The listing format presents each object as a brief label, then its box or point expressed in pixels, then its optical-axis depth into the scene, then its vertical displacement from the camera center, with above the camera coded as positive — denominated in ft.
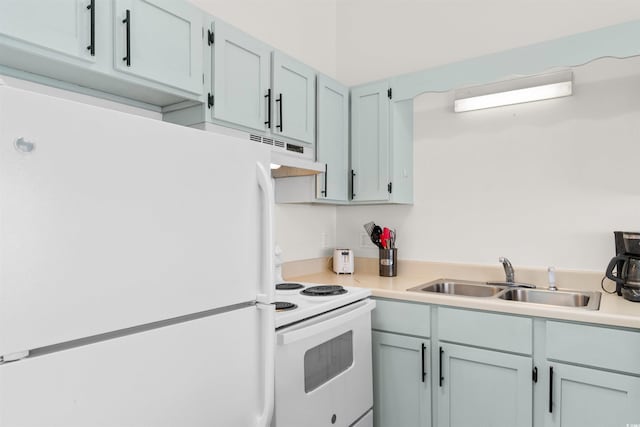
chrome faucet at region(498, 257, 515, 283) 7.61 -0.98
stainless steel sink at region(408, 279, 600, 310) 6.88 -1.37
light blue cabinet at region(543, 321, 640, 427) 5.21 -2.10
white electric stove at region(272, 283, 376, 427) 5.02 -1.95
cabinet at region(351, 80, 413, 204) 8.39 +1.47
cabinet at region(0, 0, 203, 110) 4.05 +1.86
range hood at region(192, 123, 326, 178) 6.05 +1.09
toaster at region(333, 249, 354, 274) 9.11 -1.02
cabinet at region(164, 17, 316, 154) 5.75 +1.95
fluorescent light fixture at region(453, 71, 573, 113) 7.33 +2.33
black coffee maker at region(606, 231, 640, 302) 6.12 -0.79
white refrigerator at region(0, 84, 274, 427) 2.53 -0.41
